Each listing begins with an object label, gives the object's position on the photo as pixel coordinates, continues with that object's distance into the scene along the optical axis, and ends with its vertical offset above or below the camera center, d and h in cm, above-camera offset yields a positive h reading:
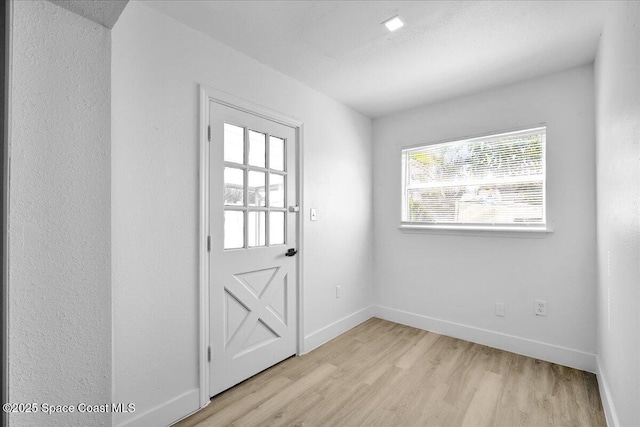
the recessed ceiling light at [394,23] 181 +119
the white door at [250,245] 206 -25
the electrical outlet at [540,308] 254 -83
